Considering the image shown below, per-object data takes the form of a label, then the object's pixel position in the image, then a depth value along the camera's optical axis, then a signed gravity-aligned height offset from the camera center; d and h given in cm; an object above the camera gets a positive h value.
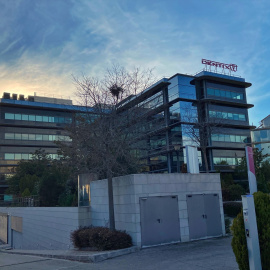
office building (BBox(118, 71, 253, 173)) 5469 +1247
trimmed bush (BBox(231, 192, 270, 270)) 630 -107
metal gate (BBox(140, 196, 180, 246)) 1266 -142
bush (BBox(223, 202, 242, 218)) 2545 -213
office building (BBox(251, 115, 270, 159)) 7456 +1011
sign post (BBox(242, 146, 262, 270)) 608 -82
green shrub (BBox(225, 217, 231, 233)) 1555 -222
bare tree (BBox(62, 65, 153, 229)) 1480 +296
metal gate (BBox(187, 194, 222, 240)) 1389 -146
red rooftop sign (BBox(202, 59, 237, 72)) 5903 +2236
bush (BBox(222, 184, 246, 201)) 3634 -130
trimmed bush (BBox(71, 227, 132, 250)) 1228 -204
